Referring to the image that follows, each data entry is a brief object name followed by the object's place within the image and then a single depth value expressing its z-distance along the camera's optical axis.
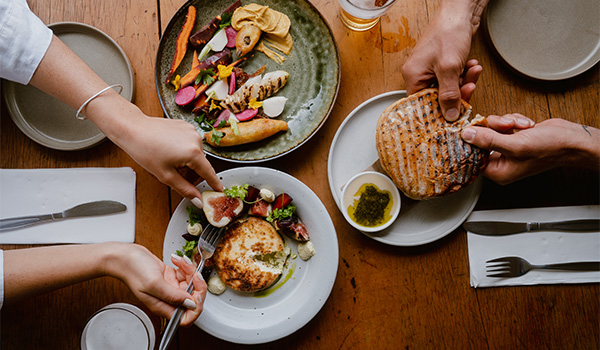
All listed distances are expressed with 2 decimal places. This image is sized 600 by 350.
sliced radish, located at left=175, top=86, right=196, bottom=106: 0.77
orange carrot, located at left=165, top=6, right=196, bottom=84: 0.78
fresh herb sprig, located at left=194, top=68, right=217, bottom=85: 0.78
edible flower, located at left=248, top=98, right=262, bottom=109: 0.78
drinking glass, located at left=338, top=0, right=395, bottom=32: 0.75
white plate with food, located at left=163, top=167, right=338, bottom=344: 0.75
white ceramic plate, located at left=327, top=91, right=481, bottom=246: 0.78
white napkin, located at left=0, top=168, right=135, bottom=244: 0.78
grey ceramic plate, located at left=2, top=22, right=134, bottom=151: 0.77
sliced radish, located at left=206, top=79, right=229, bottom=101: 0.78
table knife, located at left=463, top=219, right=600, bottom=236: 0.78
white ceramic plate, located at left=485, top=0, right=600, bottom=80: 0.78
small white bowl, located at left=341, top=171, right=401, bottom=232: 0.76
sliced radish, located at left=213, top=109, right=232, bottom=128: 0.78
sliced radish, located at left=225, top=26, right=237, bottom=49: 0.79
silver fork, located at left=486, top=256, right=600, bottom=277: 0.79
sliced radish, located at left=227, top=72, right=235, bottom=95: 0.78
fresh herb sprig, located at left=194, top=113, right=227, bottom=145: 0.77
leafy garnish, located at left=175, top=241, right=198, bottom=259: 0.75
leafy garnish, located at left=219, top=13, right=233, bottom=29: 0.79
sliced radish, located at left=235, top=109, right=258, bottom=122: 0.78
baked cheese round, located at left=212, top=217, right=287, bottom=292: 0.76
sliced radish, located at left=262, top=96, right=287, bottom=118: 0.78
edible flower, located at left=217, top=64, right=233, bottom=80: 0.78
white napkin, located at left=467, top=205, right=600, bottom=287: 0.79
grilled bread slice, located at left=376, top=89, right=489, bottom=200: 0.73
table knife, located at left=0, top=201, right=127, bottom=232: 0.77
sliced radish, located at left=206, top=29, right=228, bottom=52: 0.79
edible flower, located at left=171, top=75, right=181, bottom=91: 0.78
